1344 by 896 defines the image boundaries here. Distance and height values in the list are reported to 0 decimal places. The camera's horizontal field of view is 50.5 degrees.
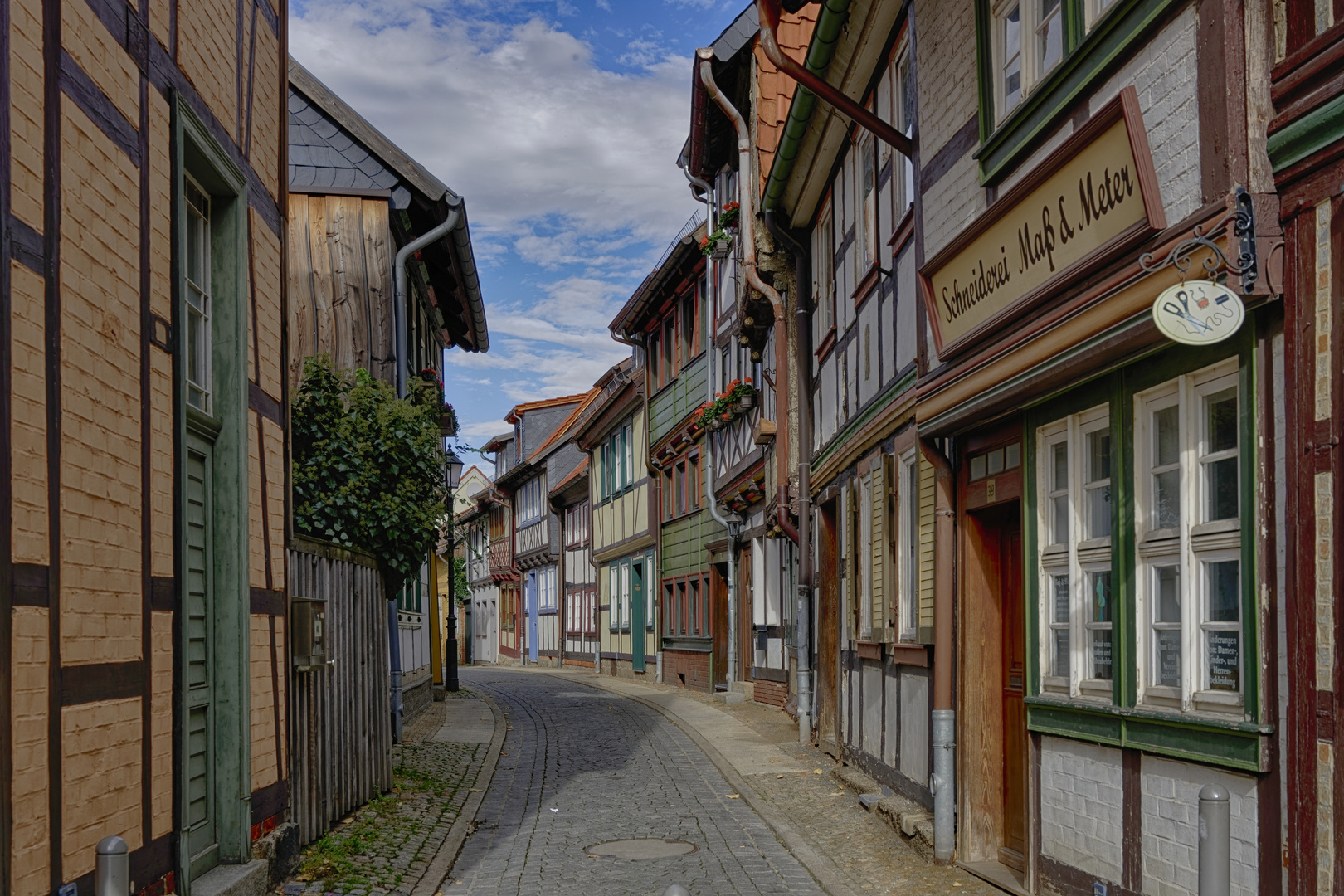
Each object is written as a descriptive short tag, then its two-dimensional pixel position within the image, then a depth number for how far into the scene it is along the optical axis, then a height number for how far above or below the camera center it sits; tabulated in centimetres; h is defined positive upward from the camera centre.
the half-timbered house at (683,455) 2475 +154
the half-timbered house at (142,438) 473 +43
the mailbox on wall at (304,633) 874 -58
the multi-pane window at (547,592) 4316 -167
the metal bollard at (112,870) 347 -81
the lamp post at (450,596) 2022 -109
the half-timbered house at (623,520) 3041 +40
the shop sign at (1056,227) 573 +143
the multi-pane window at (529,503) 4541 +115
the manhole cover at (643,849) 924 -206
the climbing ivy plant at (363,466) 1104 +56
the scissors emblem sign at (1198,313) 468 +73
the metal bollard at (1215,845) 401 -88
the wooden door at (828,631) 1444 -99
